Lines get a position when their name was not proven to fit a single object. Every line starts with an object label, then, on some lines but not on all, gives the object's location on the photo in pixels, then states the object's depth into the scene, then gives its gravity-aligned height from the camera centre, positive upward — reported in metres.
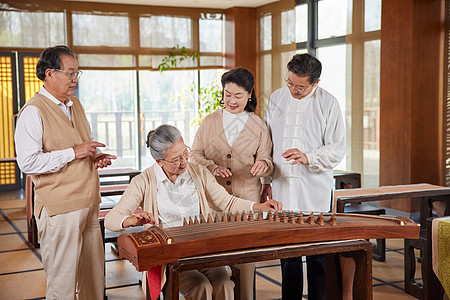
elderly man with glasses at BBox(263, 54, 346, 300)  2.74 -0.15
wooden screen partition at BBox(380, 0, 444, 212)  5.54 +0.32
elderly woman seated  2.43 -0.36
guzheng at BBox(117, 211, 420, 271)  1.95 -0.43
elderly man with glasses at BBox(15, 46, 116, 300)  2.52 -0.21
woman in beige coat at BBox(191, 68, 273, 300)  2.83 -0.14
